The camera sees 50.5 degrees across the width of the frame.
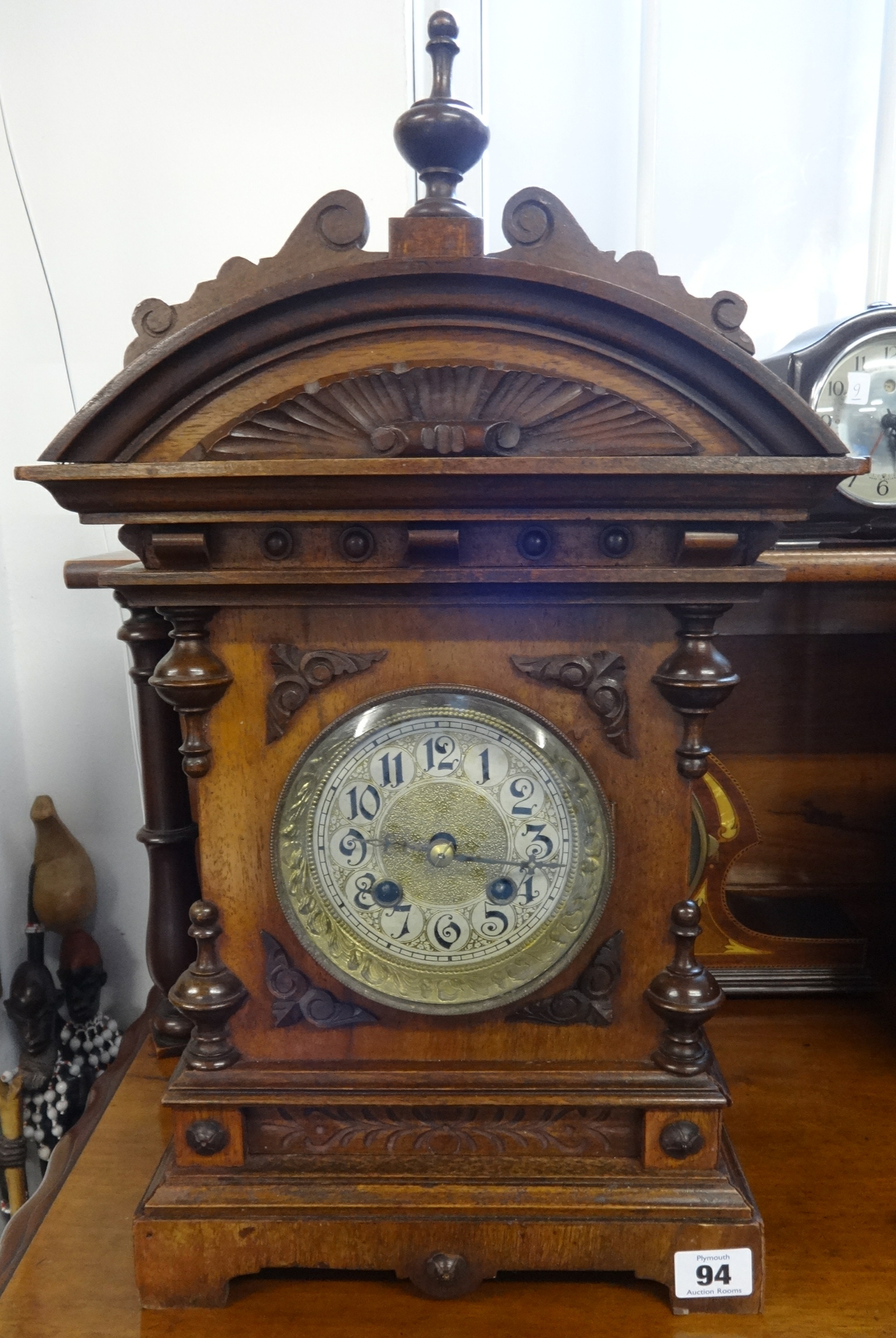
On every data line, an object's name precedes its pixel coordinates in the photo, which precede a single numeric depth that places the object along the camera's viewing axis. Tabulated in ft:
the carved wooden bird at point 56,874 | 4.50
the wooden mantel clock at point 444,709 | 2.35
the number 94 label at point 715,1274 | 2.63
